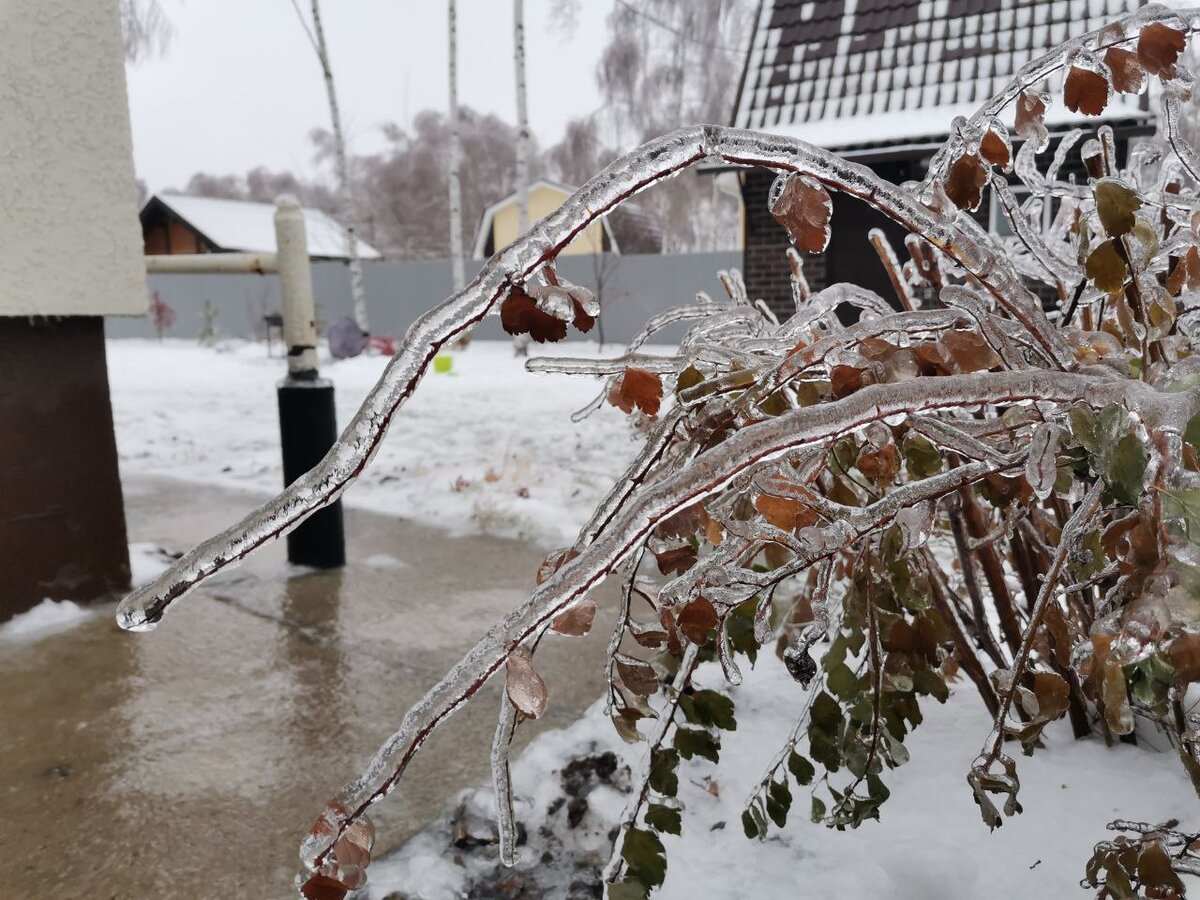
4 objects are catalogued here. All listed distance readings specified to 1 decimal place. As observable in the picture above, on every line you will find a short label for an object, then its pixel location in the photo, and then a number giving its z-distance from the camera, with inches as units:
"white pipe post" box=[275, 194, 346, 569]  110.4
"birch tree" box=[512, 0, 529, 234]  548.4
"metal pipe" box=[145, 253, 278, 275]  112.0
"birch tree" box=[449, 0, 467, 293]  637.3
